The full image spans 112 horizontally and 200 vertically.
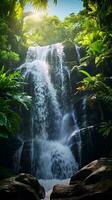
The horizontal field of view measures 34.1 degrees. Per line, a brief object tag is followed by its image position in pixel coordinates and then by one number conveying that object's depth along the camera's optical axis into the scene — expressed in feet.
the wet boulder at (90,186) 13.58
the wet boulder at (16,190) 14.52
